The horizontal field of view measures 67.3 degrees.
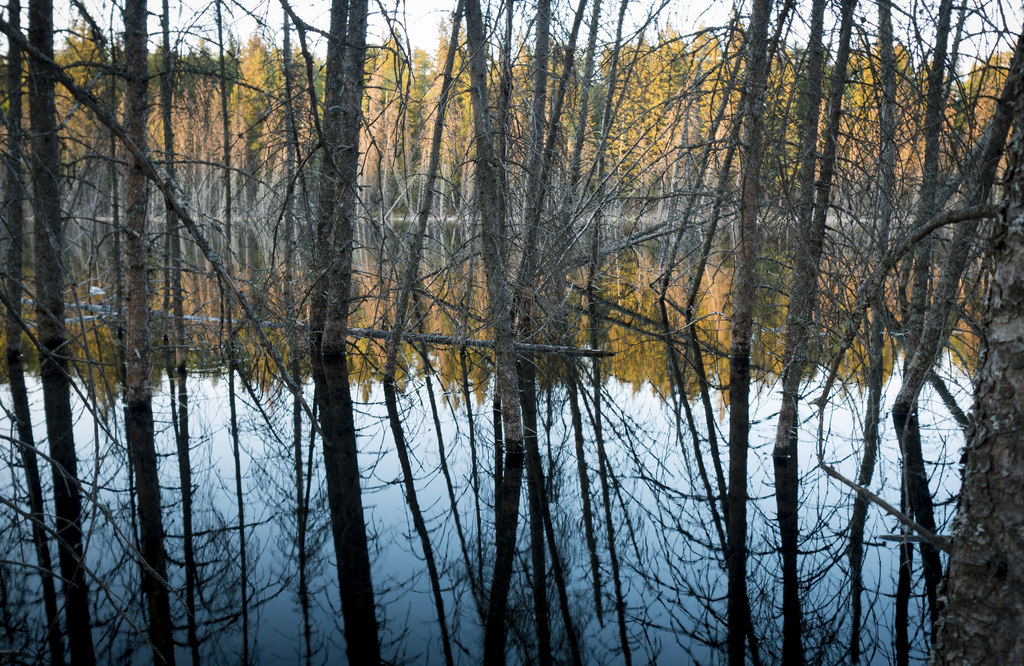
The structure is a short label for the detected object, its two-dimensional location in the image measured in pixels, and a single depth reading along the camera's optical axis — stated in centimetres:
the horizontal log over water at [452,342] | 970
